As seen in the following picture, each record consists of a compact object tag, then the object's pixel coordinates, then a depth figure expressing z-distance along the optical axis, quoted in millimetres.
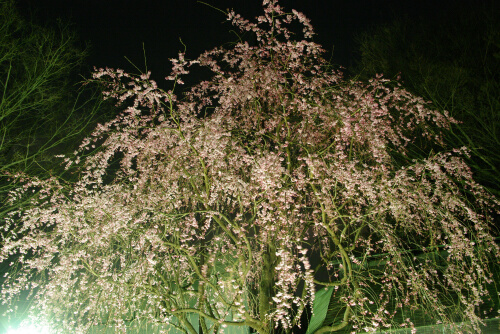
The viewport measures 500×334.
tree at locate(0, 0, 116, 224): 6906
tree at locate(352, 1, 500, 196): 6770
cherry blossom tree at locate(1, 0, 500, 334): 4297
